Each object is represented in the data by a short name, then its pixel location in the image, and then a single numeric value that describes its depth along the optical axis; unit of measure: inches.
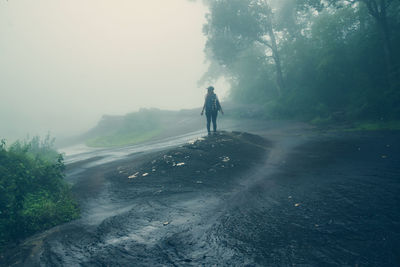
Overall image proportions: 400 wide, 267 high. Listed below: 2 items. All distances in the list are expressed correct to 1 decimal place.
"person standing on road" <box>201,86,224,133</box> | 456.8
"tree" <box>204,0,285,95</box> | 976.3
